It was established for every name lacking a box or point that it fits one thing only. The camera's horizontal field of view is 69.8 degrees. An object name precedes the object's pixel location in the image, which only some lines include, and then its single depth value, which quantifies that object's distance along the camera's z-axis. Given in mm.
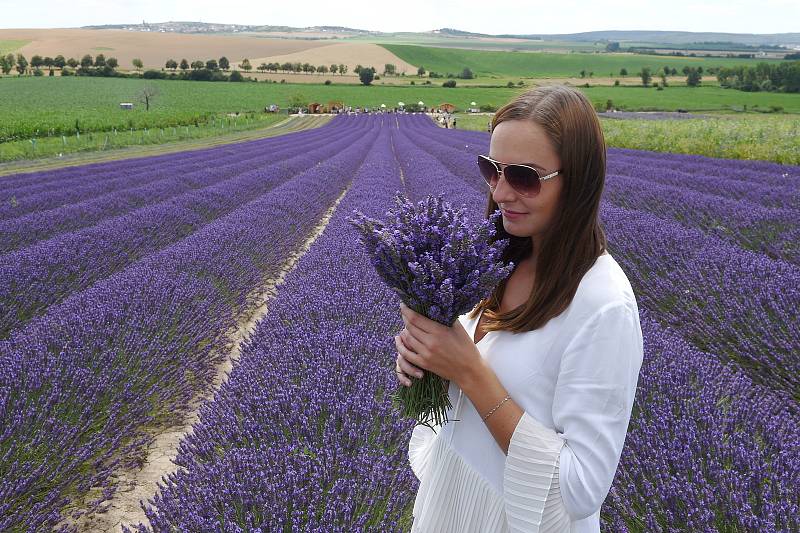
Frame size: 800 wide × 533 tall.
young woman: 887
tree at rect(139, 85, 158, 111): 41959
